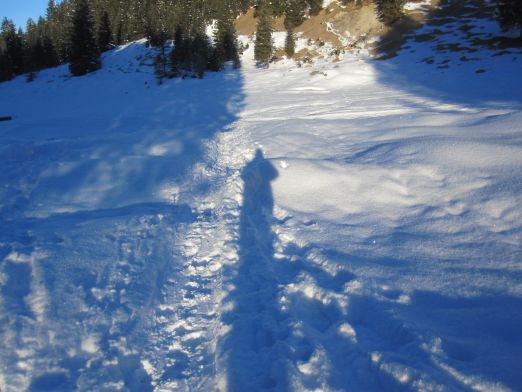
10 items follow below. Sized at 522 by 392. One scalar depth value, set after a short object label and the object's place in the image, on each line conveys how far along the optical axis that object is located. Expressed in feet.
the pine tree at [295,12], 143.54
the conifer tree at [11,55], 149.28
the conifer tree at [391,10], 110.22
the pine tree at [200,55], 108.58
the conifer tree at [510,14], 72.08
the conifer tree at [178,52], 112.27
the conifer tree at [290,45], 117.91
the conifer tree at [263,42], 116.47
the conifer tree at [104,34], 150.91
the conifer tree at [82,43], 112.57
